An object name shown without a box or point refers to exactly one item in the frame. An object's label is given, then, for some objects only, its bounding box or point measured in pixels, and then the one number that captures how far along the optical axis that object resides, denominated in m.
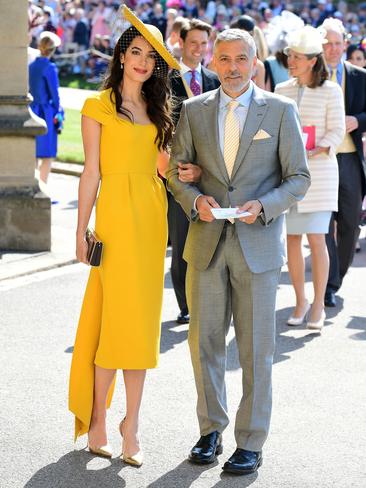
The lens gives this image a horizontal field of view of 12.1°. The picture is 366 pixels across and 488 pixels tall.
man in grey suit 7.88
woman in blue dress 19.41
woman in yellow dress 8.09
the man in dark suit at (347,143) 13.52
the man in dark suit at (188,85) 12.42
